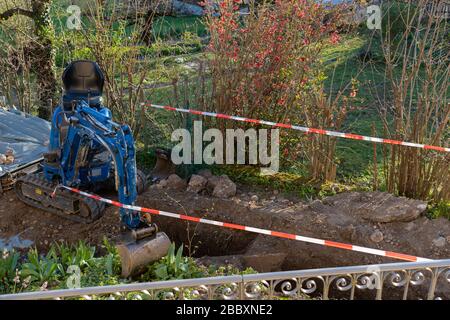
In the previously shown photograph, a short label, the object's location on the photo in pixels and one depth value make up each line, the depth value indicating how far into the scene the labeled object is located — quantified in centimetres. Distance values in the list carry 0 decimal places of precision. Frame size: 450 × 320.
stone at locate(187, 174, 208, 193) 710
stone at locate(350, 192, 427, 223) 626
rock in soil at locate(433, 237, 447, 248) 603
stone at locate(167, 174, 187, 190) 721
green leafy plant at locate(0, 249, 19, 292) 514
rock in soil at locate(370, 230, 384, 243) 612
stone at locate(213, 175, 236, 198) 691
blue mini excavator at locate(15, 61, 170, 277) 517
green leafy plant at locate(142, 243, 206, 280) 521
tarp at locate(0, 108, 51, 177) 730
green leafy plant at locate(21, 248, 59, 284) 513
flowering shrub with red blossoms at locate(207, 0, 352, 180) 689
